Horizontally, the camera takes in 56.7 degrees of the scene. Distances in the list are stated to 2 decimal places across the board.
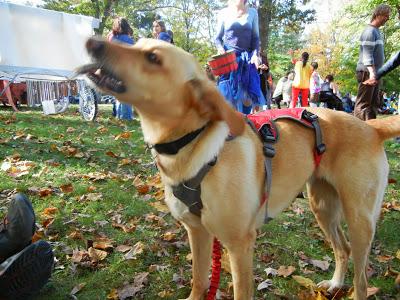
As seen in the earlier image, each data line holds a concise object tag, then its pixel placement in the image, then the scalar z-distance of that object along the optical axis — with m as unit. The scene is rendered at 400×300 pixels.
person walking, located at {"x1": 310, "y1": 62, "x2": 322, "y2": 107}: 15.80
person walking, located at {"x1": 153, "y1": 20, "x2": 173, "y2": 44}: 8.29
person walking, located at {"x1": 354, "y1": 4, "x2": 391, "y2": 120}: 6.04
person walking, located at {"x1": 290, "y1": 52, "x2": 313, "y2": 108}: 13.05
